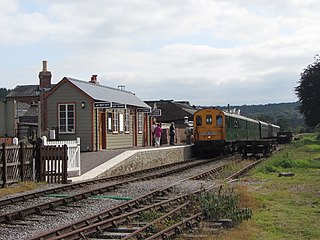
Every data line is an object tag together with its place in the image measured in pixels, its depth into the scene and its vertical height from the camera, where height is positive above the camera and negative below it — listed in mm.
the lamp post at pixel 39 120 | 18234 +574
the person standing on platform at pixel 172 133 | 35281 +67
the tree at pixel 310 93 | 55219 +4244
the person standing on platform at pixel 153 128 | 34075 +408
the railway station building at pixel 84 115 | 26688 +1092
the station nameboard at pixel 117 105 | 26353 +1550
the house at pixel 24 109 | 15453 +1601
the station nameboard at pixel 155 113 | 36312 +1526
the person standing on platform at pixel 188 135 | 40031 -102
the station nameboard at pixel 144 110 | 33169 +1609
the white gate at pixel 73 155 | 18000 -716
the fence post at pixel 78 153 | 18512 -659
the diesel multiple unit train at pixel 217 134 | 30142 -36
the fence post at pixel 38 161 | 16312 -803
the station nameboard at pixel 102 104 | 25625 +1558
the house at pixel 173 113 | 63844 +2750
